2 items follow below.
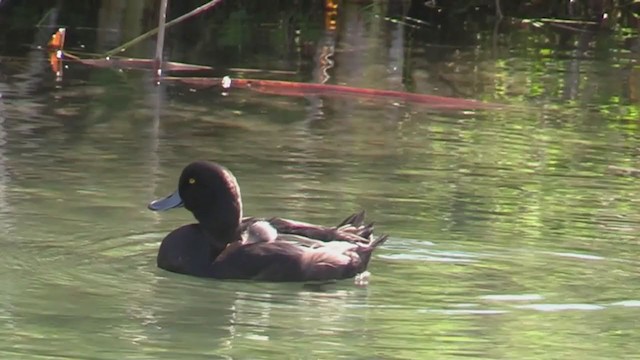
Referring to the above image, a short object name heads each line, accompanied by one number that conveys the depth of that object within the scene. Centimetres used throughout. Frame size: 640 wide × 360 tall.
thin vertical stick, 2673
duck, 1538
